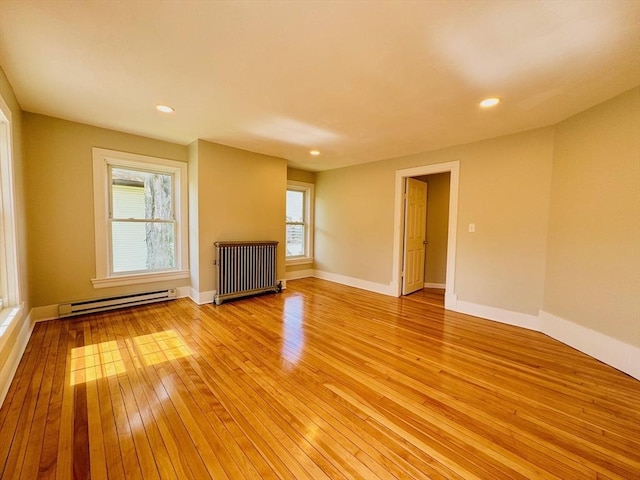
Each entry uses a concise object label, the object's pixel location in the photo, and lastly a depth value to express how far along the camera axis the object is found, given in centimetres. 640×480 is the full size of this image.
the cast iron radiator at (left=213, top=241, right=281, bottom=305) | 395
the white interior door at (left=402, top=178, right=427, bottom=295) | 459
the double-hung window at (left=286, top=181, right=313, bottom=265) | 576
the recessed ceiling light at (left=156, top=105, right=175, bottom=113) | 269
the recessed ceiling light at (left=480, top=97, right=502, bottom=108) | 238
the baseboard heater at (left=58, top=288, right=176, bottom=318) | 324
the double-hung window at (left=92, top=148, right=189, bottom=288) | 344
